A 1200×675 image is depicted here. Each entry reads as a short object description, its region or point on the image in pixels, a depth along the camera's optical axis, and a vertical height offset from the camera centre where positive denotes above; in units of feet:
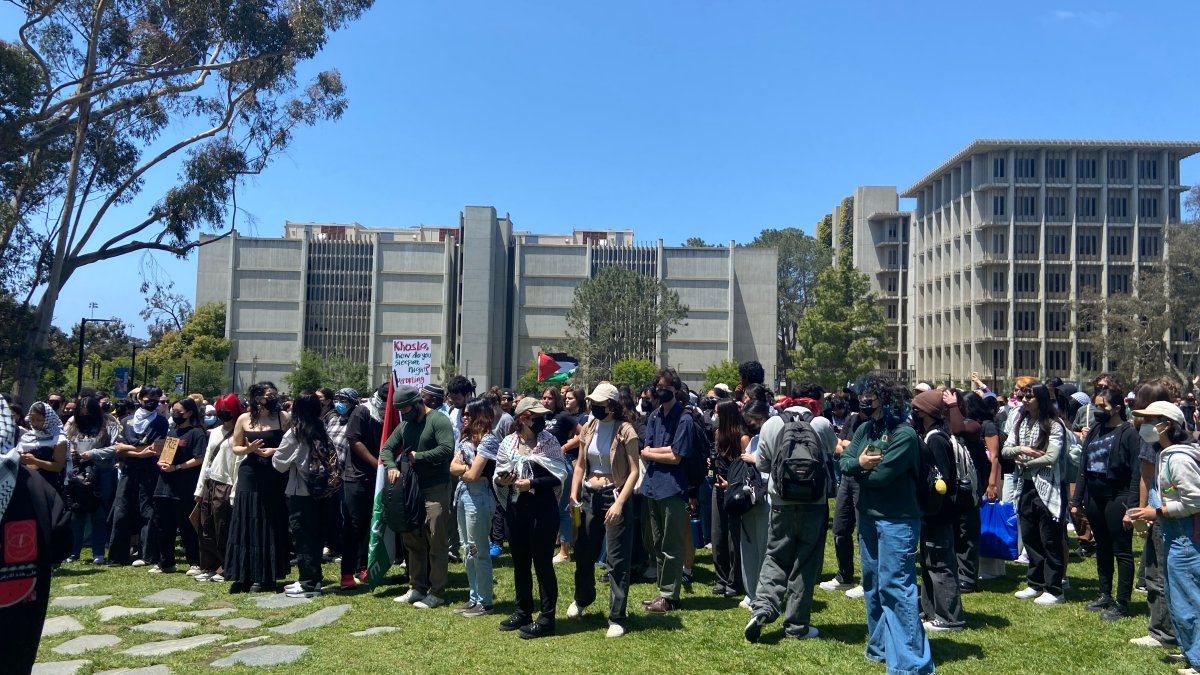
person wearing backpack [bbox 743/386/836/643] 20.58 -3.62
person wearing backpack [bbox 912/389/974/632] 21.20 -4.45
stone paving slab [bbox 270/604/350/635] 24.21 -7.25
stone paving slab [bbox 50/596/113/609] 27.39 -7.61
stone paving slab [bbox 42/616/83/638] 24.39 -7.53
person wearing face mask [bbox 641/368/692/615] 23.93 -3.14
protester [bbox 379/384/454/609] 25.90 -3.31
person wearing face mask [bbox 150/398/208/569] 31.76 -4.56
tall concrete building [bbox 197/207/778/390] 276.21 +23.29
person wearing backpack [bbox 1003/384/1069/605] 25.20 -3.21
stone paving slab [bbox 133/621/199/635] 24.31 -7.42
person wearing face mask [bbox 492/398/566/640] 22.50 -3.38
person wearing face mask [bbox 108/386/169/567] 33.47 -4.85
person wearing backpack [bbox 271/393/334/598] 27.55 -3.39
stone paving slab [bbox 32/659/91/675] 20.71 -7.33
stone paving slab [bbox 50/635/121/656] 22.58 -7.45
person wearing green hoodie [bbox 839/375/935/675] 18.63 -3.14
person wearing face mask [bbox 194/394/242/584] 30.19 -4.38
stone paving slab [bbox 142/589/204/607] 27.68 -7.53
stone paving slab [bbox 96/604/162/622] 26.02 -7.53
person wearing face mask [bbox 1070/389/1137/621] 23.26 -2.77
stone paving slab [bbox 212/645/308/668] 20.92 -7.07
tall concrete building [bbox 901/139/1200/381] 246.27 +42.17
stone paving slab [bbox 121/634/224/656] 22.27 -7.31
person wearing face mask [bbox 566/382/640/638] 22.75 -3.44
